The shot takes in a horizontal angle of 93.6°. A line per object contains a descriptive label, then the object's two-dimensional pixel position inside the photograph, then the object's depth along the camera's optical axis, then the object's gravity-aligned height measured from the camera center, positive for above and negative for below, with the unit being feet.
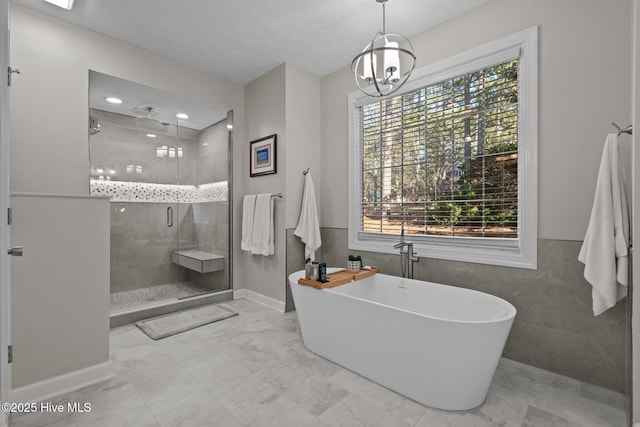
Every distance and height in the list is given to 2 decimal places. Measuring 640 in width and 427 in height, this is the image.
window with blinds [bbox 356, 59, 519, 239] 7.43 +1.56
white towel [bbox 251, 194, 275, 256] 10.91 -0.52
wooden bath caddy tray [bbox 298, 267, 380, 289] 7.36 -1.75
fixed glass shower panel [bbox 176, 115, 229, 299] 12.45 +0.26
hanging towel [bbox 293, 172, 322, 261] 10.76 -0.37
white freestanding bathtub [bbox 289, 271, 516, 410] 5.17 -2.47
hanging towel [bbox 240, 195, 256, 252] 11.52 -0.31
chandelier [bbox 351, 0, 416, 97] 6.10 +3.23
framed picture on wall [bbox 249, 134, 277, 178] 11.02 +2.18
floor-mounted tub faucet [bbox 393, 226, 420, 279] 8.72 -1.29
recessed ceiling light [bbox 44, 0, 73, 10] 7.50 +5.31
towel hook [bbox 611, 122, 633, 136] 5.27 +1.47
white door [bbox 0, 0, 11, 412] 4.33 +0.22
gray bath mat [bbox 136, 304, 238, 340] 8.97 -3.52
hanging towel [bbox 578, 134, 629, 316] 5.46 -0.45
